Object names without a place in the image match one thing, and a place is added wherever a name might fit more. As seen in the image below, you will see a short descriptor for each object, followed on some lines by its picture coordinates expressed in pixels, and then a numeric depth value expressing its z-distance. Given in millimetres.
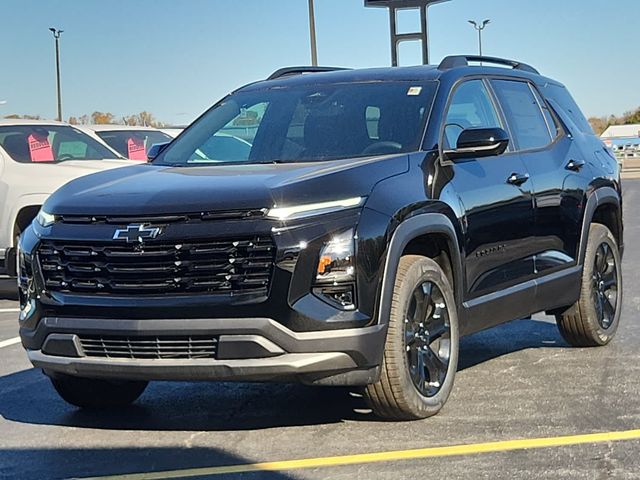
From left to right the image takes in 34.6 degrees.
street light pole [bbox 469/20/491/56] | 59094
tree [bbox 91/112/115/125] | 69750
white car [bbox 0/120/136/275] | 9961
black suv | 4477
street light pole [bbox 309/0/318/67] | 24734
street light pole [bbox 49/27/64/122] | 52531
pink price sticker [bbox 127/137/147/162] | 13402
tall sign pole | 20859
